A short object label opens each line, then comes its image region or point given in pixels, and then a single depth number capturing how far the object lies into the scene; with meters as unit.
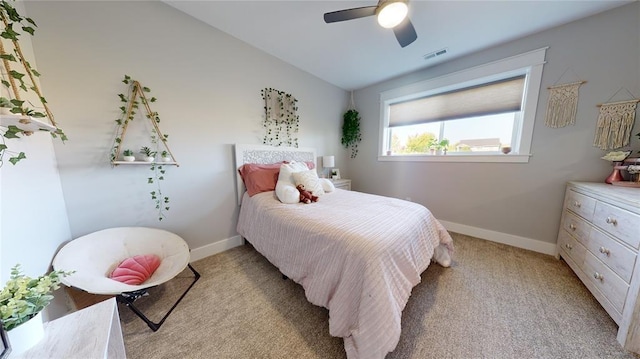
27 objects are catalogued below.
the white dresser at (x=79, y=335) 0.60
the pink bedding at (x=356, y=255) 0.97
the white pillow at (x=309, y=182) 2.08
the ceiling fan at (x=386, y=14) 1.37
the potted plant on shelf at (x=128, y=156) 1.54
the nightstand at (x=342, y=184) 3.24
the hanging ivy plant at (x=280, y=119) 2.52
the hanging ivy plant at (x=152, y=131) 1.57
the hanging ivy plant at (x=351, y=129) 3.58
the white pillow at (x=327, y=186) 2.42
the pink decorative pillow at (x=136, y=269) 1.29
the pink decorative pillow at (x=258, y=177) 2.16
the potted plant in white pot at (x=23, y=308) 0.54
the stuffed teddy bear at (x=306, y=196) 1.93
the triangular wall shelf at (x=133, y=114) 1.55
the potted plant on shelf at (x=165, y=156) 1.73
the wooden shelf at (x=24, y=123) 0.75
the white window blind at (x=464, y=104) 2.29
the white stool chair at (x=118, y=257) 1.09
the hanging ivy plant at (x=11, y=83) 0.75
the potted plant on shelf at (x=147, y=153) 1.64
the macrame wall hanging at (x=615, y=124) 1.69
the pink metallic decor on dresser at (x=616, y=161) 1.65
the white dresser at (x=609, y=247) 1.11
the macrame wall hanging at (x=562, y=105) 1.90
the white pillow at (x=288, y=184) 1.90
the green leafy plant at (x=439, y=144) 2.79
